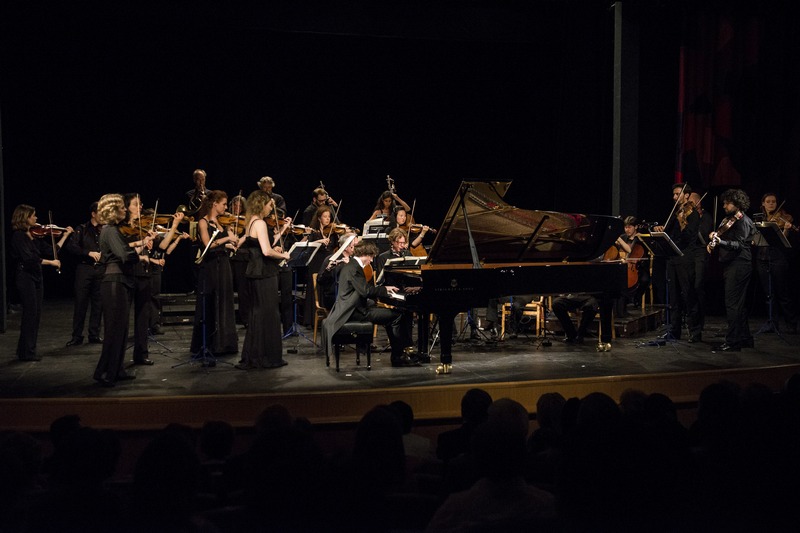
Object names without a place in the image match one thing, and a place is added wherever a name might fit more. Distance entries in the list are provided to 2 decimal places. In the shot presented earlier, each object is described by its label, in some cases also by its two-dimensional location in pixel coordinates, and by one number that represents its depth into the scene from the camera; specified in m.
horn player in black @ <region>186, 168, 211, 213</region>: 10.60
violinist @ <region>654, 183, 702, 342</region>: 9.01
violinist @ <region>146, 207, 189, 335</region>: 7.49
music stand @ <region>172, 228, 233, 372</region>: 7.47
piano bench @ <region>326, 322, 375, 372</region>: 7.28
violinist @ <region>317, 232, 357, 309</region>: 8.11
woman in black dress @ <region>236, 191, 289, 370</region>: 7.23
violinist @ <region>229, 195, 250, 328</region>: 8.30
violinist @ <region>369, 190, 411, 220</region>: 10.46
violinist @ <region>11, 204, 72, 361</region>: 7.75
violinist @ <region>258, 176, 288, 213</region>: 9.91
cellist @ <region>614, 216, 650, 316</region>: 9.62
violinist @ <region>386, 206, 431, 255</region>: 9.37
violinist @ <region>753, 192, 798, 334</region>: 9.90
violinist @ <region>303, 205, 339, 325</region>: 9.25
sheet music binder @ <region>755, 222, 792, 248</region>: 8.97
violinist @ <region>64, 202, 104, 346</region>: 8.80
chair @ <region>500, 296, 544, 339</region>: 9.26
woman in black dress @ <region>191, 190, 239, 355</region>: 7.68
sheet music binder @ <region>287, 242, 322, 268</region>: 8.23
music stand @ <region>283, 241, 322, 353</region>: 8.23
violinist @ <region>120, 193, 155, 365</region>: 7.35
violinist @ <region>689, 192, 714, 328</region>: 9.08
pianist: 7.34
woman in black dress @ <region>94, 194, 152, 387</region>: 6.59
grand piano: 6.97
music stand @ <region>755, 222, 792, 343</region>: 8.97
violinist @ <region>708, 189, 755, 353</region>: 8.52
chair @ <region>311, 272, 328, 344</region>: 8.55
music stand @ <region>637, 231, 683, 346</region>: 8.39
